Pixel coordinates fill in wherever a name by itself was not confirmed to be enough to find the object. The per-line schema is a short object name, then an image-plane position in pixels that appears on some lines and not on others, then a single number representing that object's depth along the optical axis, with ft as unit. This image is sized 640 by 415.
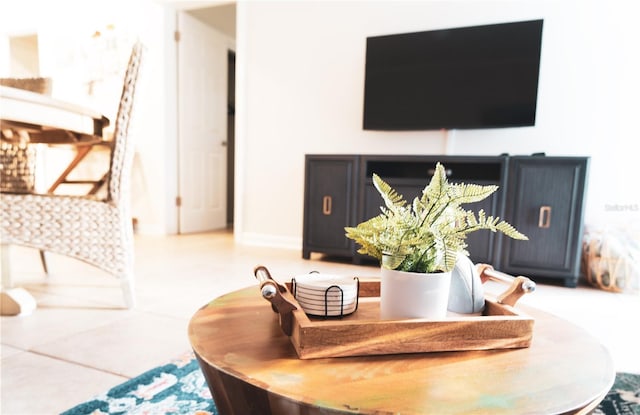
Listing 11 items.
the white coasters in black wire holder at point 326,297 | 1.93
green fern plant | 1.73
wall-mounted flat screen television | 7.28
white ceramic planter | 1.75
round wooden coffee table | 1.23
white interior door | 11.66
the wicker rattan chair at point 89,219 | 4.26
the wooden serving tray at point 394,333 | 1.56
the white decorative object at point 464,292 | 2.09
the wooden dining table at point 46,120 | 3.63
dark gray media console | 6.62
